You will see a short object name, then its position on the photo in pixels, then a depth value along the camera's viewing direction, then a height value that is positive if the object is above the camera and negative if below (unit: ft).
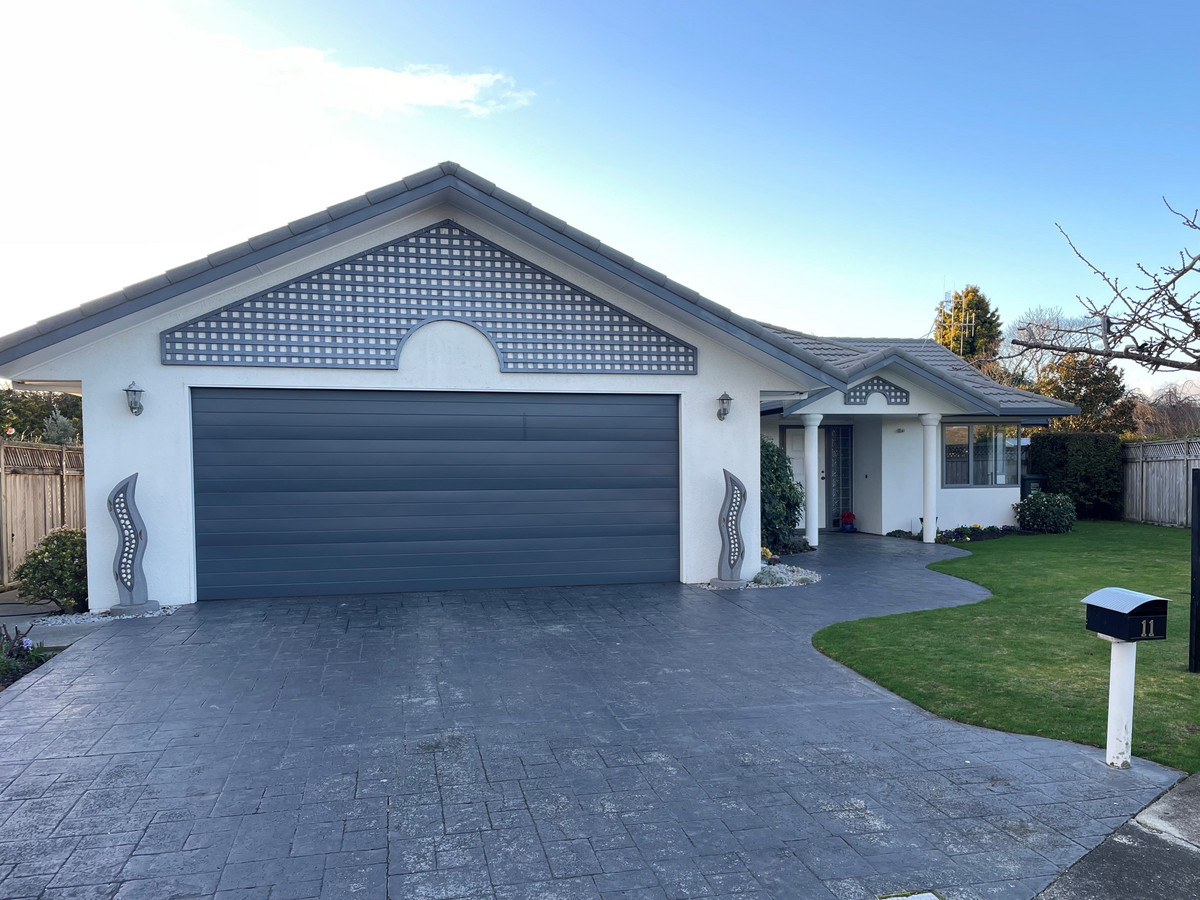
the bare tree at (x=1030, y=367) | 101.83 +10.03
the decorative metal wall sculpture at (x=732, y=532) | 34.53 -4.32
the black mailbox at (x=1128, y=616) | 14.74 -3.55
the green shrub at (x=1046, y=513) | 56.70 -5.93
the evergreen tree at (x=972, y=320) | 112.37 +16.38
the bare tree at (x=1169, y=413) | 96.80 +2.31
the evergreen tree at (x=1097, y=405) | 78.95 +2.80
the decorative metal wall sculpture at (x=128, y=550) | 29.32 -4.12
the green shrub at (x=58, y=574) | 30.55 -5.23
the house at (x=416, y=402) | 30.25 +1.54
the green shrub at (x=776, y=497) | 44.86 -3.60
